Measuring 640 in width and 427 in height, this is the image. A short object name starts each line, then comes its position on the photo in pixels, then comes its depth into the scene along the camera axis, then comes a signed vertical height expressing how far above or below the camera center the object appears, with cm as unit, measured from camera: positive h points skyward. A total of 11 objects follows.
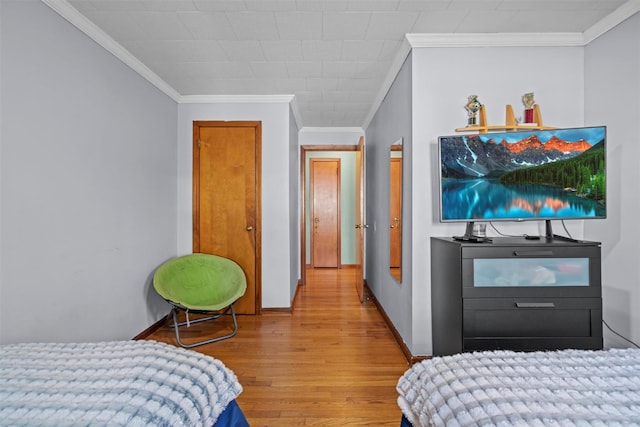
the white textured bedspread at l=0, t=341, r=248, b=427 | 87 -52
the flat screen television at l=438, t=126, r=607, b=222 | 208 +24
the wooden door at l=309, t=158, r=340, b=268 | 670 +5
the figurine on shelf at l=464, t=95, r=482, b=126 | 238 +75
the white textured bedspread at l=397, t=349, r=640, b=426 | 81 -50
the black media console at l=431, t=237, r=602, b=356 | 194 -49
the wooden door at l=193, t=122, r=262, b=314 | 380 +22
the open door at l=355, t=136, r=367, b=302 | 428 -18
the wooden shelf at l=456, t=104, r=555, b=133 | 235 +63
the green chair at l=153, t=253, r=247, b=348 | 299 -69
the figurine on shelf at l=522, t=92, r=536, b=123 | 239 +78
